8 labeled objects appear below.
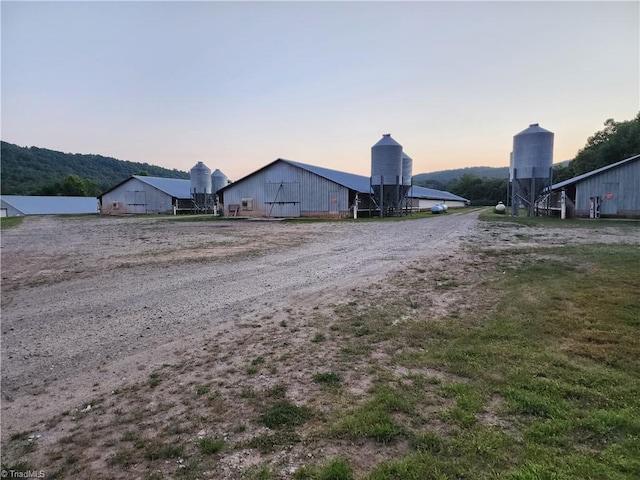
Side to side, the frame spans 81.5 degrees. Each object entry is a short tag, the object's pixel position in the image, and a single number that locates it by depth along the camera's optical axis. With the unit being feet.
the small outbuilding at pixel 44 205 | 204.33
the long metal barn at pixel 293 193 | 113.29
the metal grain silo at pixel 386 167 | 109.91
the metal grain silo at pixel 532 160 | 99.86
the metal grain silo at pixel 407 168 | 136.31
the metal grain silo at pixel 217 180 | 177.27
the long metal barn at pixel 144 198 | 170.19
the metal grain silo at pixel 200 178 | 167.02
